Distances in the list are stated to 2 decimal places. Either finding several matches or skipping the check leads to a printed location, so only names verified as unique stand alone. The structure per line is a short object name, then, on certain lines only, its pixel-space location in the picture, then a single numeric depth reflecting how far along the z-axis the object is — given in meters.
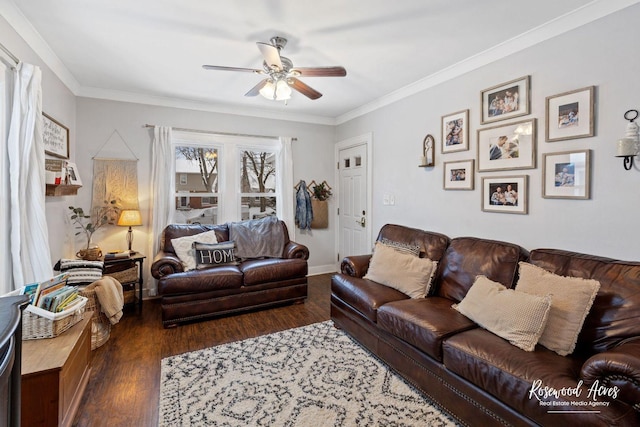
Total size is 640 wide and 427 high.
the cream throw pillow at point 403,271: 2.66
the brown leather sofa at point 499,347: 1.32
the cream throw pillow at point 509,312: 1.74
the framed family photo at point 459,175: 2.98
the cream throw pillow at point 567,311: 1.72
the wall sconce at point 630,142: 1.88
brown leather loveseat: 3.14
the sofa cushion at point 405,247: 3.05
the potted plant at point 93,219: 3.50
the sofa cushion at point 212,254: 3.53
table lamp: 3.55
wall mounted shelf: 2.76
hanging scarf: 4.89
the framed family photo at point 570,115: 2.12
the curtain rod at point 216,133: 4.10
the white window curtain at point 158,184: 3.92
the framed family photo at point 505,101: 2.52
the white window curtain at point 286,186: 4.71
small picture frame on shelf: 3.22
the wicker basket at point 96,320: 2.59
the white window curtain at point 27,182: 2.12
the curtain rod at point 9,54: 2.03
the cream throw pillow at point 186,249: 3.50
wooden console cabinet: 1.49
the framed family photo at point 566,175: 2.16
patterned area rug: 1.84
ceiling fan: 2.34
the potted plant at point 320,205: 5.03
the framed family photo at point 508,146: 2.48
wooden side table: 3.27
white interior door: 4.46
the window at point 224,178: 4.28
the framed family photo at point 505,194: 2.54
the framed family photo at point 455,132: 3.00
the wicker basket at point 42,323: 1.76
